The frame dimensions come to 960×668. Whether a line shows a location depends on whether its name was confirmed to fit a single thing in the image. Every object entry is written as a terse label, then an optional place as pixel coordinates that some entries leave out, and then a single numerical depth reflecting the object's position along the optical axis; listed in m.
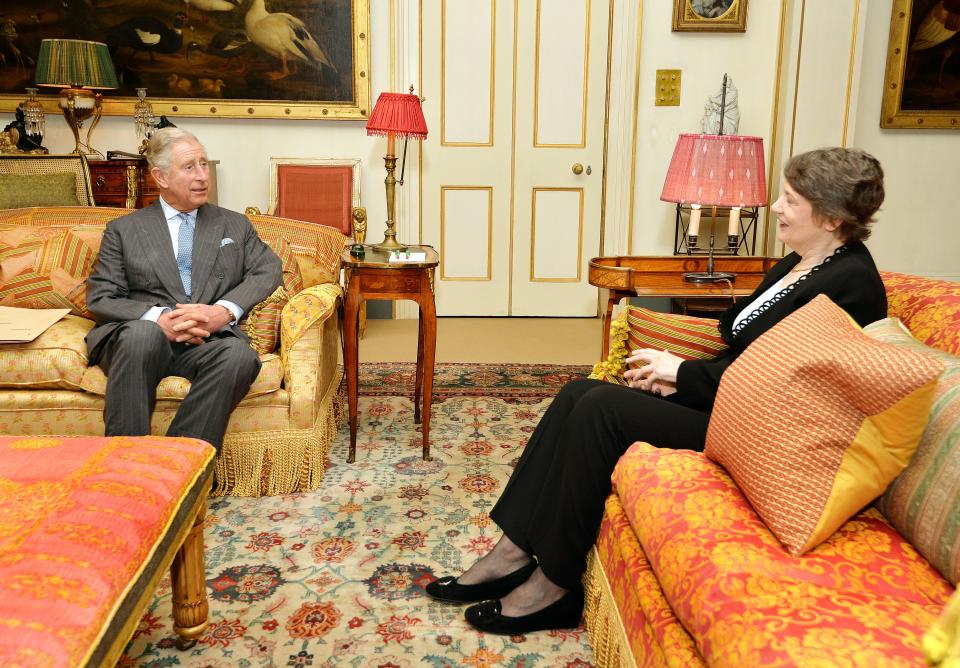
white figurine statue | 4.95
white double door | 5.09
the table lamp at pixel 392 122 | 3.21
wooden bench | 1.15
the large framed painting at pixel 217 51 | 4.85
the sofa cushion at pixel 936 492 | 1.30
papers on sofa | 2.58
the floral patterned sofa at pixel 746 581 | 1.10
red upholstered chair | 4.96
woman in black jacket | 1.82
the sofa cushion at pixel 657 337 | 2.18
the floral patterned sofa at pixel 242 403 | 2.60
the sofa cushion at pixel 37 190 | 4.16
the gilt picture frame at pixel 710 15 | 4.92
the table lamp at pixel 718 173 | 3.21
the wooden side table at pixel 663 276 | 3.19
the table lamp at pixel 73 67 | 4.27
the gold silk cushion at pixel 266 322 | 2.80
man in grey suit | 2.51
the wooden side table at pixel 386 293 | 2.96
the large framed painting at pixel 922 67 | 4.96
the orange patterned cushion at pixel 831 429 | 1.29
